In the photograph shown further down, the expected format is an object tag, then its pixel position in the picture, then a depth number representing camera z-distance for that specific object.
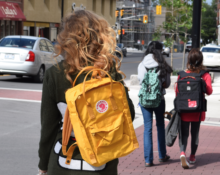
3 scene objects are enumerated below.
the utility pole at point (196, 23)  10.11
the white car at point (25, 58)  14.51
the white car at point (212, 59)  26.12
